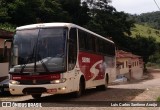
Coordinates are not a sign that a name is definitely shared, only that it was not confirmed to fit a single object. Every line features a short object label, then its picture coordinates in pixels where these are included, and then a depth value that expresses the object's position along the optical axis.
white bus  14.63
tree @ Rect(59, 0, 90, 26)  83.88
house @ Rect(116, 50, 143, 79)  63.71
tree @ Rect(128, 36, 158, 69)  86.31
